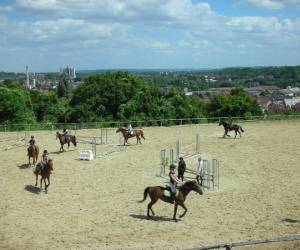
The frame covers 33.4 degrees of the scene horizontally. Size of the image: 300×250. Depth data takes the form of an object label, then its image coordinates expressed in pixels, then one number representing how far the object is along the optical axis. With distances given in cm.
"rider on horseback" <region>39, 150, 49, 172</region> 1853
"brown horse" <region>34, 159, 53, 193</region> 1842
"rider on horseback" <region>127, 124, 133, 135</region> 2894
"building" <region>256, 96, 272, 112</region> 10049
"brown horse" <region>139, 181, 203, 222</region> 1466
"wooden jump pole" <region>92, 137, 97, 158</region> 2574
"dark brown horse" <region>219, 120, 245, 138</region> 3188
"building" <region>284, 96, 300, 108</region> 9594
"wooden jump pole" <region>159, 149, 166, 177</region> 2098
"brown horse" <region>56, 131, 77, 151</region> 2672
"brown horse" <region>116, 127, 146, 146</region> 2895
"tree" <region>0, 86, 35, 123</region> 4428
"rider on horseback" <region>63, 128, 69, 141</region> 2699
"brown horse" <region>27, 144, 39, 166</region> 2288
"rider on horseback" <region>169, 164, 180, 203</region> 1474
